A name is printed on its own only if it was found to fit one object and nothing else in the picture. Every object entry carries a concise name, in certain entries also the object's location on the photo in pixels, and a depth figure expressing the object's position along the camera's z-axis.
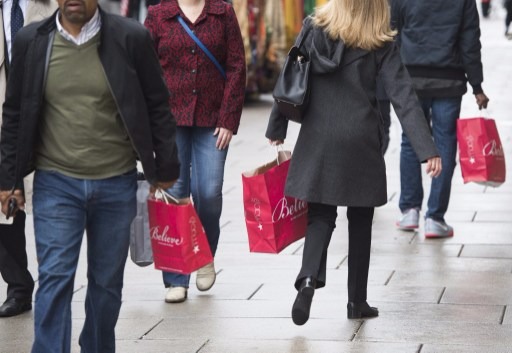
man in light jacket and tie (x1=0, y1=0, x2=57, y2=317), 12.89
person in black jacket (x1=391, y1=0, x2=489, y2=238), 16.64
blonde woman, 11.87
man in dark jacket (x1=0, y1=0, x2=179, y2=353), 9.35
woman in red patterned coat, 13.41
